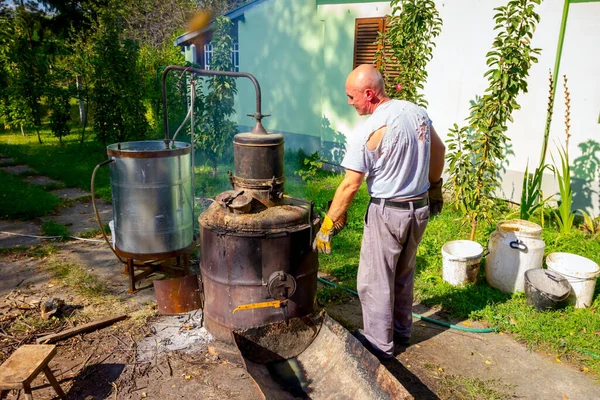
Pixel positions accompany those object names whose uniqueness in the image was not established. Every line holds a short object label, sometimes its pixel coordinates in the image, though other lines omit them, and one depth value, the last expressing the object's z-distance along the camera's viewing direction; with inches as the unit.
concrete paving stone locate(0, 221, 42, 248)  242.4
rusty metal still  139.4
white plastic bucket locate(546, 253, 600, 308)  172.4
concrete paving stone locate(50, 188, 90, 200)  326.3
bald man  127.6
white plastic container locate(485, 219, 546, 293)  183.6
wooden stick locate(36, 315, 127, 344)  154.7
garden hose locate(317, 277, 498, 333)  165.3
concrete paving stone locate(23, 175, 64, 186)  358.3
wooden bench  115.2
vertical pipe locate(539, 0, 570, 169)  236.4
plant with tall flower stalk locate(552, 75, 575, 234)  223.3
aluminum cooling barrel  173.0
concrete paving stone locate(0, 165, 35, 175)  388.7
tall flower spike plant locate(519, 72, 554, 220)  230.8
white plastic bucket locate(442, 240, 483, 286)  188.9
